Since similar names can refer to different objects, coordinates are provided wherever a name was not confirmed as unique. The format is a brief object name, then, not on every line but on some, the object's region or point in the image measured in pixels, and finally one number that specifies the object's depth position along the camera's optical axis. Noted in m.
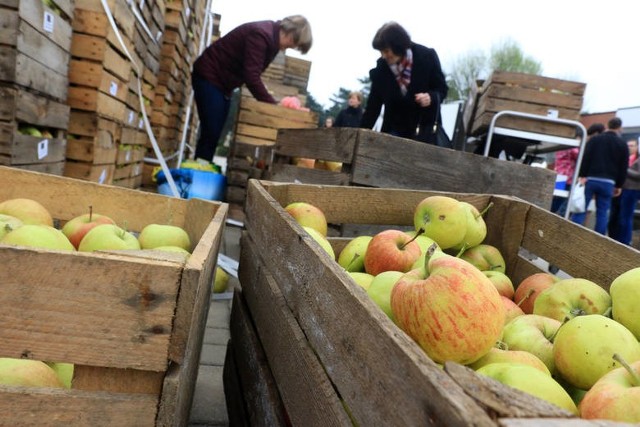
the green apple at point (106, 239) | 0.50
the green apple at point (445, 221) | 0.60
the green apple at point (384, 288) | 0.41
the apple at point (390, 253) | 0.51
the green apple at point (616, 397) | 0.25
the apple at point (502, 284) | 0.56
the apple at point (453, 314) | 0.32
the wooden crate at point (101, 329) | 0.28
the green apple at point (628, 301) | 0.39
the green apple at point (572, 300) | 0.44
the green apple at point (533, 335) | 0.38
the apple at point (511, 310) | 0.48
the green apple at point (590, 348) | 0.33
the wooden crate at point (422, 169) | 0.83
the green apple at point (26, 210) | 0.55
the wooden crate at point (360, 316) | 0.18
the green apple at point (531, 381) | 0.29
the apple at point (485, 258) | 0.64
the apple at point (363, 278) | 0.49
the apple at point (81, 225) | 0.55
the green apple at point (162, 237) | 0.57
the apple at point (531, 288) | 0.53
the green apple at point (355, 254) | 0.58
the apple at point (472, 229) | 0.63
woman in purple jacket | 1.62
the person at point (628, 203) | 7.49
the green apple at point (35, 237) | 0.45
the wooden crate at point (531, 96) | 5.15
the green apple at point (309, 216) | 0.62
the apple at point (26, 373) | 0.33
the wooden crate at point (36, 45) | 0.83
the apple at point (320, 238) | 0.55
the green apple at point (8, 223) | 0.48
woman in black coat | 1.35
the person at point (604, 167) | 6.73
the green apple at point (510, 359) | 0.34
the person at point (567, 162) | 7.32
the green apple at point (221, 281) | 1.03
